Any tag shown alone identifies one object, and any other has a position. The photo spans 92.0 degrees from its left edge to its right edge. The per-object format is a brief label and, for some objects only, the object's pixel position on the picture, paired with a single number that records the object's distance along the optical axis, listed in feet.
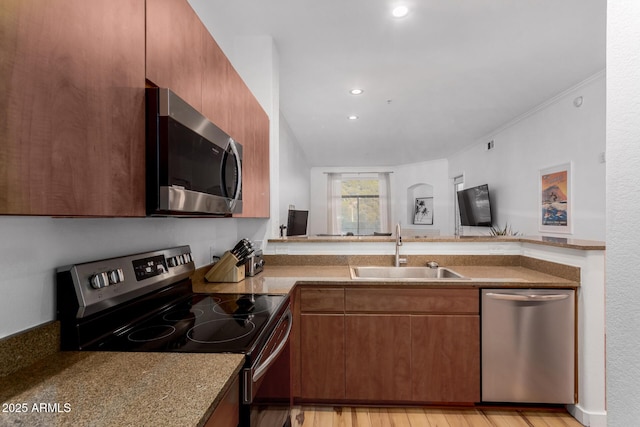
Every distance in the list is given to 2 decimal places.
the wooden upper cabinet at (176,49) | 2.97
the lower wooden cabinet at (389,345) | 6.49
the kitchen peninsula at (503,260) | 6.21
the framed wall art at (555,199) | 11.80
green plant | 14.97
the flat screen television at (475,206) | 17.61
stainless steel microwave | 2.95
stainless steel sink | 7.93
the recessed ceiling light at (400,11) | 7.00
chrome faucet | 7.99
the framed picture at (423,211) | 26.05
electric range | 3.09
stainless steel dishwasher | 6.33
